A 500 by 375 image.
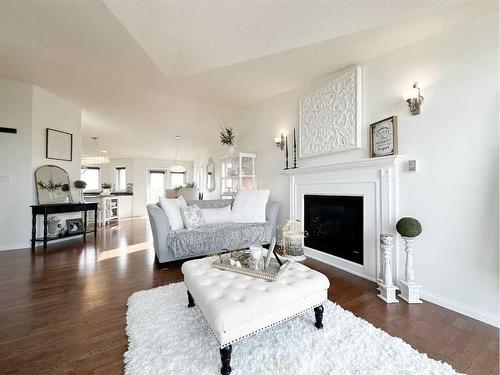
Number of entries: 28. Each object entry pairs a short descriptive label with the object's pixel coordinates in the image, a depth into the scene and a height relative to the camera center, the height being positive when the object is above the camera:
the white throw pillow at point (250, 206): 3.47 -0.26
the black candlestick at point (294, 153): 3.41 +0.58
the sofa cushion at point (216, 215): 3.40 -0.39
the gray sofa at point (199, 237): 2.73 -0.64
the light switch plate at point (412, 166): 2.03 +0.23
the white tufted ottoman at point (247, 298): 1.12 -0.62
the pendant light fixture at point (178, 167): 6.82 +0.76
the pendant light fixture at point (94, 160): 5.91 +0.82
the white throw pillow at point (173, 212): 2.96 -0.30
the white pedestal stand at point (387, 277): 1.95 -0.79
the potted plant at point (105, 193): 5.92 -0.08
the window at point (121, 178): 8.31 +0.46
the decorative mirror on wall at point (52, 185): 3.70 +0.10
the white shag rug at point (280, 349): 1.19 -0.97
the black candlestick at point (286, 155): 3.55 +0.57
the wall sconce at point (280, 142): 3.67 +0.82
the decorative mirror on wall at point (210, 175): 7.07 +0.49
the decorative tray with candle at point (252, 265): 1.50 -0.57
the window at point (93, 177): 8.00 +0.47
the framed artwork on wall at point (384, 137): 2.19 +0.55
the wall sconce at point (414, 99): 2.00 +0.84
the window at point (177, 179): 9.07 +0.47
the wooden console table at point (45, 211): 3.48 -0.34
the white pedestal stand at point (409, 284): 1.93 -0.84
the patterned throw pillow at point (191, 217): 3.00 -0.38
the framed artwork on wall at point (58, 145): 3.85 +0.83
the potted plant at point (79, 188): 4.27 +0.04
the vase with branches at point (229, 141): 4.34 +1.01
